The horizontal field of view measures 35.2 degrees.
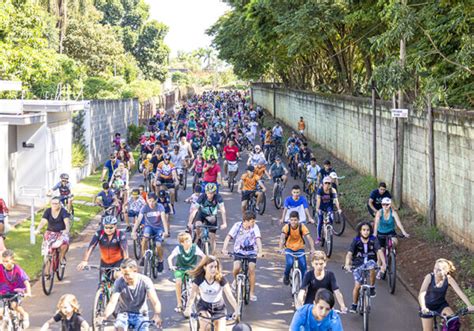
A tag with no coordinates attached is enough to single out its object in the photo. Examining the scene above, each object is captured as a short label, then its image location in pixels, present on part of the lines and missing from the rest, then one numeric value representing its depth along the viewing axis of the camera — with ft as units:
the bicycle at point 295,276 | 38.19
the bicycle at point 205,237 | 44.96
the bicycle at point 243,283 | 36.37
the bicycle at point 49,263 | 41.32
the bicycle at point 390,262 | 41.50
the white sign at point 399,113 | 58.75
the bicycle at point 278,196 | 70.54
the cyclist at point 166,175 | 64.13
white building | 69.62
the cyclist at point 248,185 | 61.90
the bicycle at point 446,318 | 29.27
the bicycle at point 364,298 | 35.04
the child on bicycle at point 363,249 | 37.60
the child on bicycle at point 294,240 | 38.93
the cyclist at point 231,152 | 78.02
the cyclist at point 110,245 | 35.83
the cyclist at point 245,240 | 38.50
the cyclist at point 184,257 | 35.55
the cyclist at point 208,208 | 45.62
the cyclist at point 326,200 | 52.54
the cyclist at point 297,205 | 45.75
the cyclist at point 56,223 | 42.70
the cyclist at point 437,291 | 30.17
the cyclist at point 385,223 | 43.06
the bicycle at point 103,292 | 33.47
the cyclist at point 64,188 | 55.52
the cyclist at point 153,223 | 44.09
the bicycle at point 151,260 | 42.86
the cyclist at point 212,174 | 62.44
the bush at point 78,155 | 92.13
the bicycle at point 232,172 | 78.59
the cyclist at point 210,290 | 28.91
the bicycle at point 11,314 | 31.50
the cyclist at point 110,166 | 67.72
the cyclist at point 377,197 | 48.83
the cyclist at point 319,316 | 21.24
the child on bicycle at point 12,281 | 31.99
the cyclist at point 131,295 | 27.94
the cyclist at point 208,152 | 74.84
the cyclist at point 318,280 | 29.43
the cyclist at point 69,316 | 25.46
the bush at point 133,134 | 140.26
